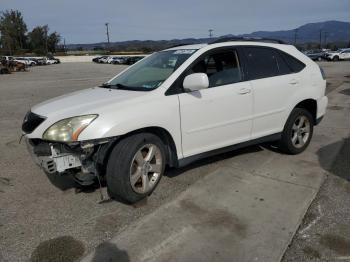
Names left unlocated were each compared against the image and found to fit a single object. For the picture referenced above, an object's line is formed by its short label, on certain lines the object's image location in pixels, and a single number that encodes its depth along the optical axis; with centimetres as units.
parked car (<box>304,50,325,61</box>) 4476
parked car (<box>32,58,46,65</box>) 6082
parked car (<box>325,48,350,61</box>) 4300
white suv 341
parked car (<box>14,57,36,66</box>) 5782
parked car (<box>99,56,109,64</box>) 6221
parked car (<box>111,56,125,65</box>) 5582
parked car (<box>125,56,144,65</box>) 5076
